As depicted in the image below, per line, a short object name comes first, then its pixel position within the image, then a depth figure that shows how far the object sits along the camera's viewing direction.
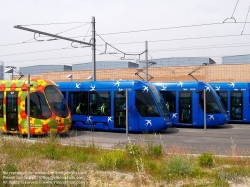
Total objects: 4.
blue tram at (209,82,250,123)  21.23
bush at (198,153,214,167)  8.75
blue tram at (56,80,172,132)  16.39
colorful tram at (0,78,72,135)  15.02
